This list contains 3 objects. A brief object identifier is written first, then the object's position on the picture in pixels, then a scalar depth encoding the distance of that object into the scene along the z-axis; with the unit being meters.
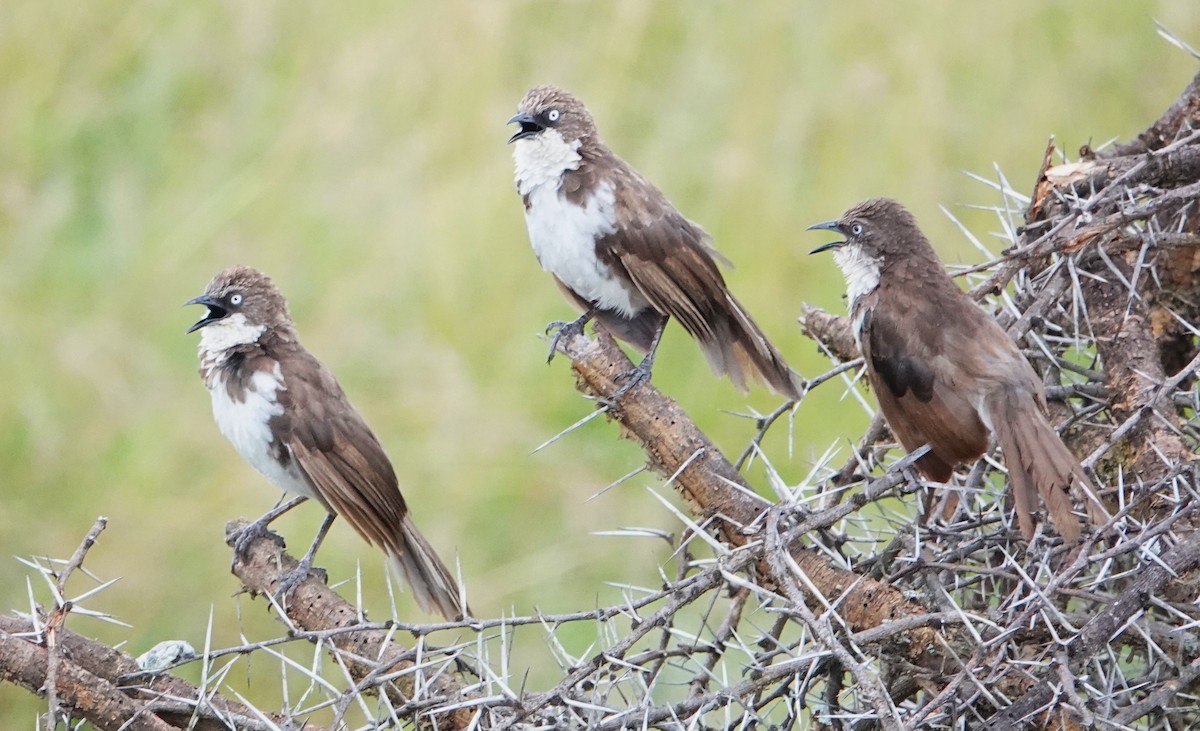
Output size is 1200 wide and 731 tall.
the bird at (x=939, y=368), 6.17
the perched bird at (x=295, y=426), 8.28
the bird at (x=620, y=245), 8.95
